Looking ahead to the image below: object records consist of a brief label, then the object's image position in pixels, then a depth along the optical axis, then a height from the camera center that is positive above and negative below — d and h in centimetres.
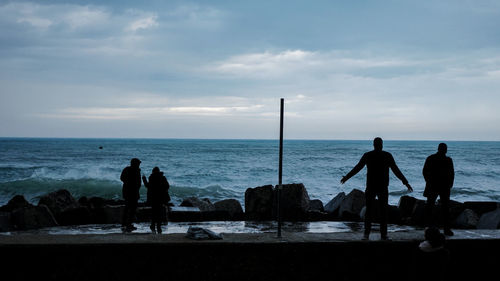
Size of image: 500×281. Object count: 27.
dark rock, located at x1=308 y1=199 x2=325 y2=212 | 1715 -233
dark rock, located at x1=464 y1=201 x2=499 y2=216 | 1371 -173
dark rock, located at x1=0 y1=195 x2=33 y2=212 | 1625 -247
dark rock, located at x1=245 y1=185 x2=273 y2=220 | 1454 -199
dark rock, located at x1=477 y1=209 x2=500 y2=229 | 1088 -174
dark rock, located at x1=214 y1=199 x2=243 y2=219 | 1529 -217
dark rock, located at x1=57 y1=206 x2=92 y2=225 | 1315 -226
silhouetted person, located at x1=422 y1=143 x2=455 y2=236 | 797 -52
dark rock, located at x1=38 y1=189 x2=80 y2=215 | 1499 -215
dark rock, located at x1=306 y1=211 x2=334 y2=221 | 1412 -225
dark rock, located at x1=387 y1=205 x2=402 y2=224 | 1342 -203
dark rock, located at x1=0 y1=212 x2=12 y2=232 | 1156 -222
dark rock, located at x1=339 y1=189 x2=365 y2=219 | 1427 -190
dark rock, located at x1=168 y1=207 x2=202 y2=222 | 1340 -219
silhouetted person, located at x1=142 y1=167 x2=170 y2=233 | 1057 -125
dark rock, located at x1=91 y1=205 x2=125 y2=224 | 1313 -220
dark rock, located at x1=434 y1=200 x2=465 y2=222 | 1333 -180
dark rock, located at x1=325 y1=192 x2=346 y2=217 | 1543 -213
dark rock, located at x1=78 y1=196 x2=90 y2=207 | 1706 -244
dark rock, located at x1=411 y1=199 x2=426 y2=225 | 1308 -192
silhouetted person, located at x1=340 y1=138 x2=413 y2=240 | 761 -48
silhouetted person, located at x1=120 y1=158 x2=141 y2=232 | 1116 -116
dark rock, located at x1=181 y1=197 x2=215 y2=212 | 1606 -226
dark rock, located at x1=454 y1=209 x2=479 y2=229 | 1228 -193
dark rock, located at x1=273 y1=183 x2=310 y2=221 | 1409 -185
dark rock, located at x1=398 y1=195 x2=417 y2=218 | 1430 -187
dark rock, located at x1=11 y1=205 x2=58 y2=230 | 1176 -213
